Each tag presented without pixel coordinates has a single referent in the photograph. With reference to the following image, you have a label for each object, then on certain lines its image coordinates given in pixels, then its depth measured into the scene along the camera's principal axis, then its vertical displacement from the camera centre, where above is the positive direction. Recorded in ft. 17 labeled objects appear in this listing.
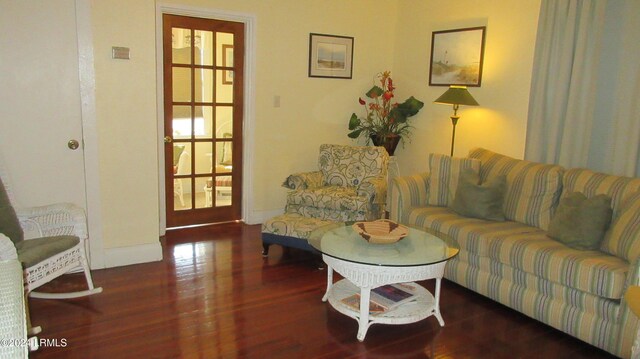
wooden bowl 9.64 -2.41
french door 14.85 -0.40
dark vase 17.38 -1.03
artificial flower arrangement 17.34 -0.18
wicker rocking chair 9.16 -2.80
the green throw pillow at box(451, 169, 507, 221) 11.86 -2.00
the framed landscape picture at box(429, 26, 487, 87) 15.11 +1.84
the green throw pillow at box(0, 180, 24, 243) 9.57 -2.42
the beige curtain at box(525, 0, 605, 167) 11.96 +0.94
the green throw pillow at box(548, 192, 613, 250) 9.71 -2.03
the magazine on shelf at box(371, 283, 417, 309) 9.64 -3.67
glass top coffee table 8.93 -2.94
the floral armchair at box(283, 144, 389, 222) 13.84 -2.27
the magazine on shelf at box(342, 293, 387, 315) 9.37 -3.74
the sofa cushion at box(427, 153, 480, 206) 13.04 -1.65
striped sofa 8.71 -2.63
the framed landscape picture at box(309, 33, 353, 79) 16.84 +1.85
